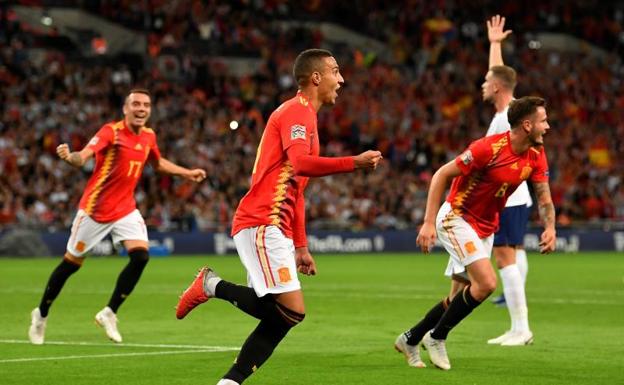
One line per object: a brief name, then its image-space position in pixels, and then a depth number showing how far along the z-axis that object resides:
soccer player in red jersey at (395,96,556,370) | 11.34
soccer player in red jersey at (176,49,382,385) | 8.75
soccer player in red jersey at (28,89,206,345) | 13.94
